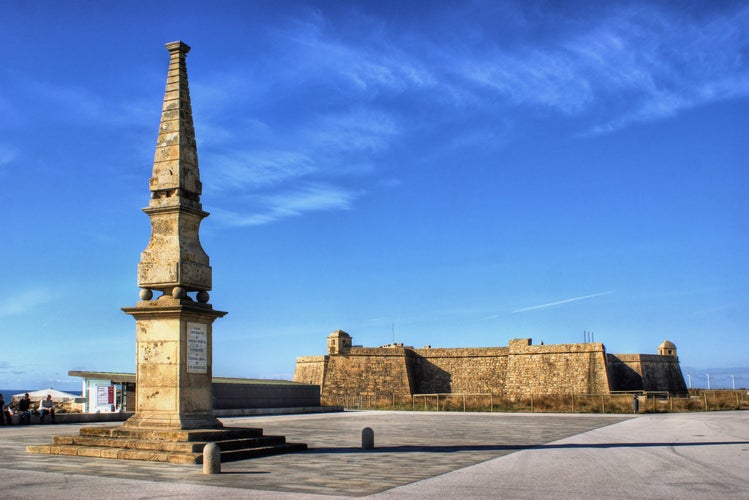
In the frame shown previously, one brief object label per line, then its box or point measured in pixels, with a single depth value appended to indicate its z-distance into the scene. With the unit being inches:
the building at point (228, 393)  1228.5
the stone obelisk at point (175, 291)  545.6
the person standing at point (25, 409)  1010.1
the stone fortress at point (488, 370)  2246.6
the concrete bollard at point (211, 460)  433.7
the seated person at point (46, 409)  1022.6
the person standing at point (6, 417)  981.4
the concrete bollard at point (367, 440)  617.0
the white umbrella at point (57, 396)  1738.3
